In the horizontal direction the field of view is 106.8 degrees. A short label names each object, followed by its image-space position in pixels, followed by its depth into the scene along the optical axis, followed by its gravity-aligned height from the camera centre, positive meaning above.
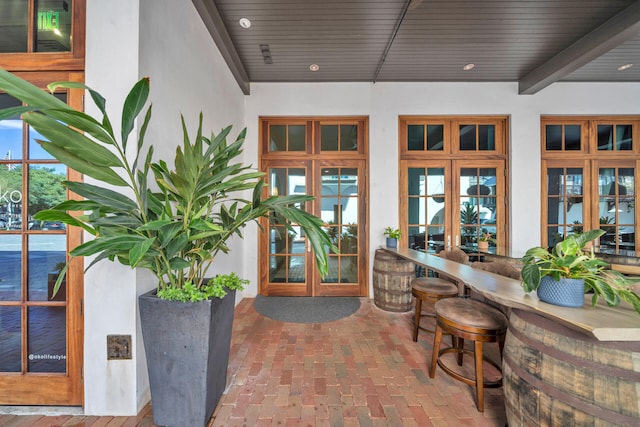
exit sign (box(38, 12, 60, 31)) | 1.68 +1.38
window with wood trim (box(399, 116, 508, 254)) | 3.89 +0.52
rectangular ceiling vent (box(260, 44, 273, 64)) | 3.08 +2.17
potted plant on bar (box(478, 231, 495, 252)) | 3.68 -0.42
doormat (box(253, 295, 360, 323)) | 3.03 -1.31
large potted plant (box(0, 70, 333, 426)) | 1.11 -0.10
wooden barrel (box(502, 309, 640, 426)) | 0.94 -0.71
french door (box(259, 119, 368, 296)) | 3.89 +0.27
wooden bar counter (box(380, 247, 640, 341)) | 0.94 -0.46
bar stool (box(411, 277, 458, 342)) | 2.33 -0.76
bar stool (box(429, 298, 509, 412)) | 1.62 -0.78
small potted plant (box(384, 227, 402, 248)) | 3.57 -0.34
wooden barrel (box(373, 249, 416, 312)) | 3.17 -0.91
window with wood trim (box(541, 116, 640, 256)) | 3.82 +0.58
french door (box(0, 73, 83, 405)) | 1.61 -0.48
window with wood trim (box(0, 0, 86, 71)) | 1.64 +1.26
